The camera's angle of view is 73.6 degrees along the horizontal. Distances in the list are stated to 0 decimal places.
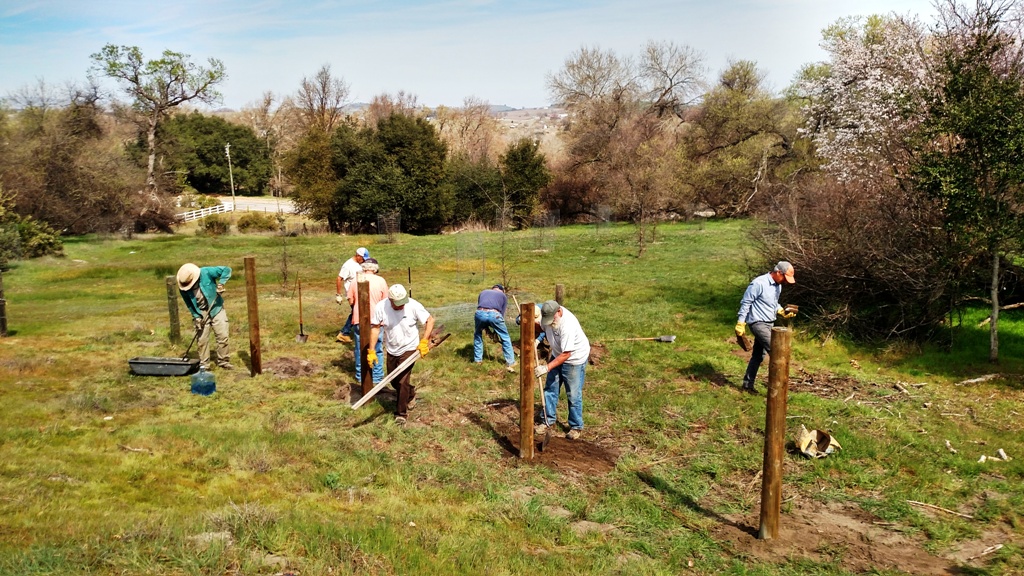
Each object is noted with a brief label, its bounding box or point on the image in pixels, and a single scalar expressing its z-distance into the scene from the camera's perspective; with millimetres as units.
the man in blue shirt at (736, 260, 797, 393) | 9680
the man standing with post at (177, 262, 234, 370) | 10098
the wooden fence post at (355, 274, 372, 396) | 8742
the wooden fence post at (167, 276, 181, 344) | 12273
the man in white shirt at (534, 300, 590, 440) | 7770
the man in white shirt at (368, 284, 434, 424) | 8422
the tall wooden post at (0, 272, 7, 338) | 13031
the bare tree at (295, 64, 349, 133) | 59469
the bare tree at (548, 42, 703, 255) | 40281
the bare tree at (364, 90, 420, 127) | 70000
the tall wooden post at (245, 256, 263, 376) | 9984
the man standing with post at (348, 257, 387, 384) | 9500
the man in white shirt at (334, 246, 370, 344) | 11234
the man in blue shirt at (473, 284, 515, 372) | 11005
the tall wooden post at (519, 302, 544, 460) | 7211
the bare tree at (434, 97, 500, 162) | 68062
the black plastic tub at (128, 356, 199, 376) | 10164
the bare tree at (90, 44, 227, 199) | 42250
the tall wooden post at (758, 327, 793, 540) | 5723
